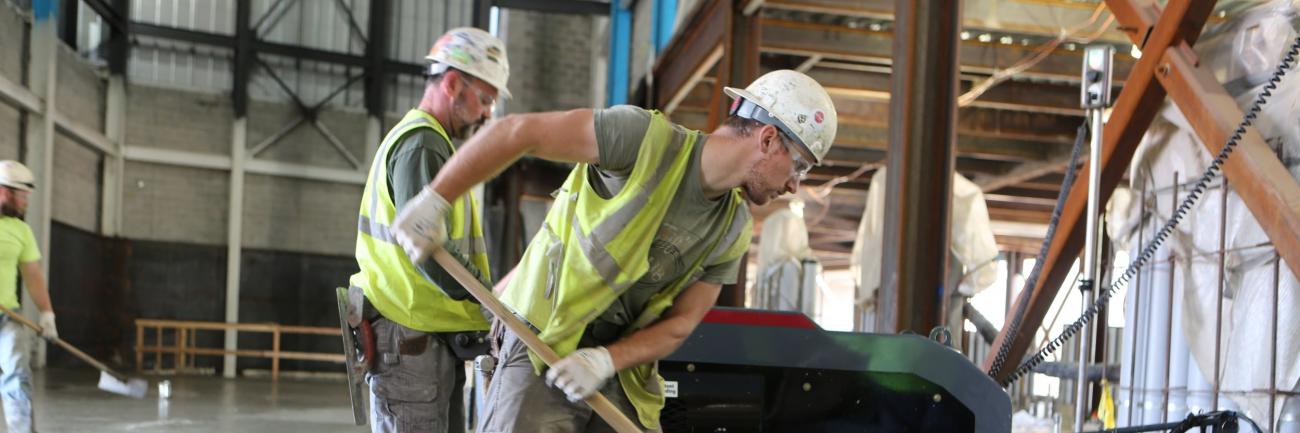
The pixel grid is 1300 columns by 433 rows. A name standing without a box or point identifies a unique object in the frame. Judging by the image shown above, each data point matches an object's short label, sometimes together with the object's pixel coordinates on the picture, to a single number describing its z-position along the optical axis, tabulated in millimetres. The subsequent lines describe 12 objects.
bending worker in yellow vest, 2646
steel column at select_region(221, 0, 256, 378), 20625
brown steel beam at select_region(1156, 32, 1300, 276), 4395
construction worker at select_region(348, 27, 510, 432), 3494
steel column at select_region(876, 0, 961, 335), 6145
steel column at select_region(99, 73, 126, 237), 19594
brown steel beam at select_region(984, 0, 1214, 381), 5227
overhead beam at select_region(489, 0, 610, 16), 16141
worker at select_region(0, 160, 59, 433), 6840
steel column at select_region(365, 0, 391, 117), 21969
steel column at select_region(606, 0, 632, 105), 15625
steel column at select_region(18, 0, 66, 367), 16234
